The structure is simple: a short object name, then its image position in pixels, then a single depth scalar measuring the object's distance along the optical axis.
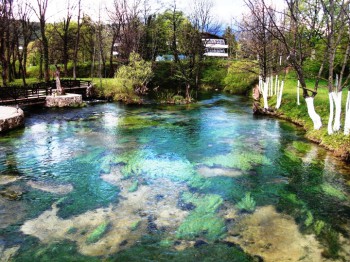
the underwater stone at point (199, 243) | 9.30
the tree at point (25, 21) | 51.53
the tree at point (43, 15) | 46.69
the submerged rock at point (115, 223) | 9.38
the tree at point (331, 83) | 17.74
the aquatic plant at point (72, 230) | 9.94
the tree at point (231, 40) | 97.16
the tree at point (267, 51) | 31.08
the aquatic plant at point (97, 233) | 9.46
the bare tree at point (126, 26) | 55.22
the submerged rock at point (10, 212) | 10.69
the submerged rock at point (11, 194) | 12.56
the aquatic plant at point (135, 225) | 10.23
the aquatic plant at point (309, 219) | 10.57
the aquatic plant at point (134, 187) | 13.26
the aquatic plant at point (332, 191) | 12.77
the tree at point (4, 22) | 41.69
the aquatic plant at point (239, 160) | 16.47
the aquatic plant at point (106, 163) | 15.58
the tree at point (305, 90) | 20.33
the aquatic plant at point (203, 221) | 9.88
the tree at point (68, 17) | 54.18
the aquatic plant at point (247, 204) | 11.62
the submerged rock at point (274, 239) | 8.77
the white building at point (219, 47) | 106.10
